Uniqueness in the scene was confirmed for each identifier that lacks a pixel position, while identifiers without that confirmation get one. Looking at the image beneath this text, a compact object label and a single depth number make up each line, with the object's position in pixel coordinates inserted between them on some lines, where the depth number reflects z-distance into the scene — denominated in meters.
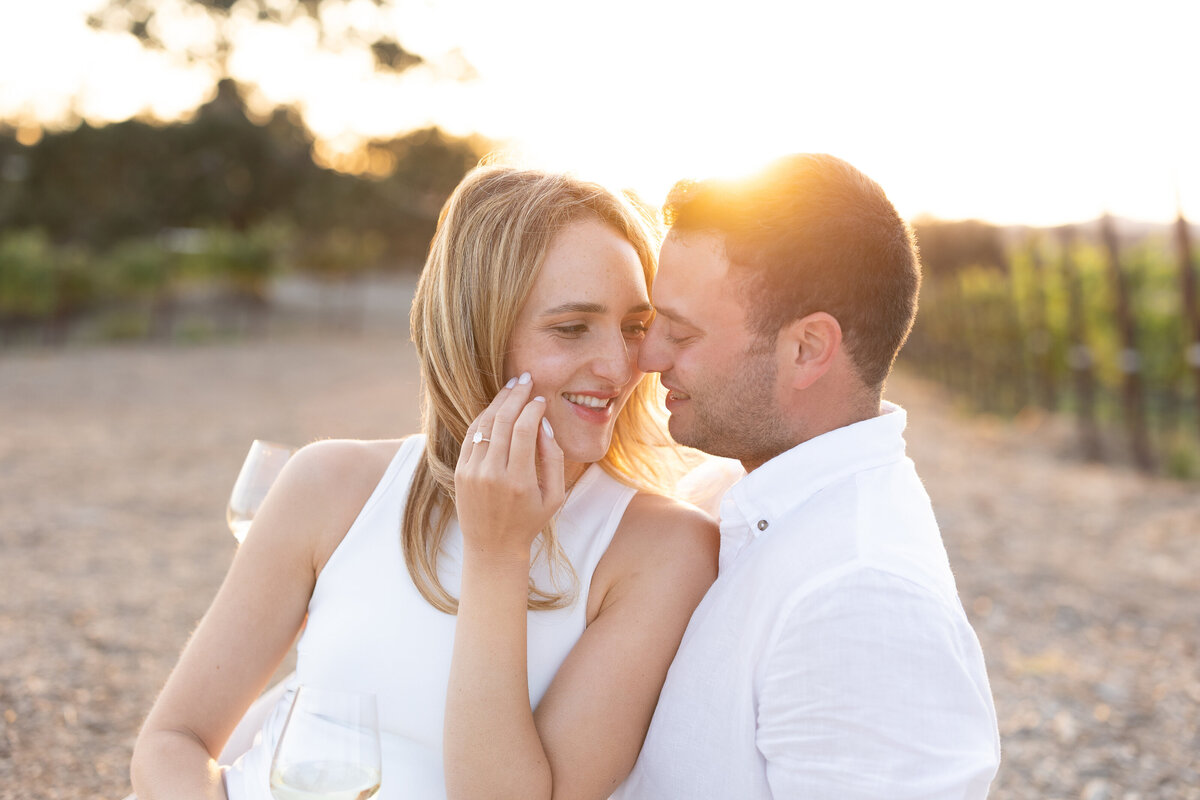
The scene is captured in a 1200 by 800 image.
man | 1.87
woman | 2.26
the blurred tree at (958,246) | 36.06
